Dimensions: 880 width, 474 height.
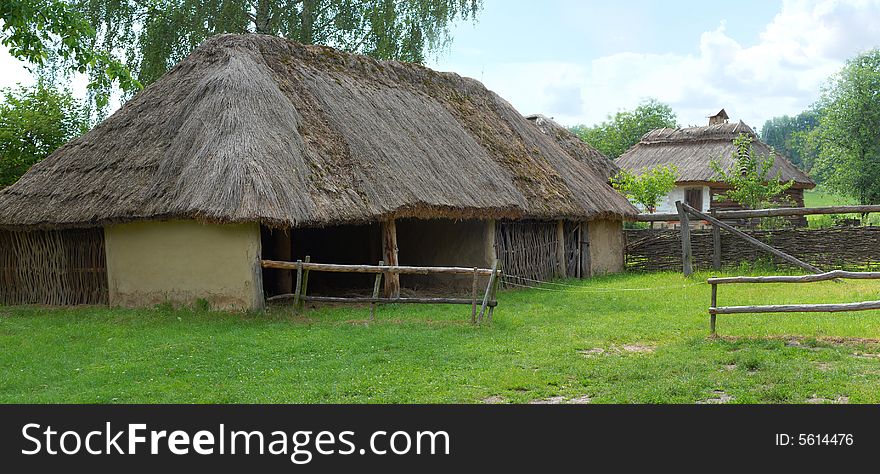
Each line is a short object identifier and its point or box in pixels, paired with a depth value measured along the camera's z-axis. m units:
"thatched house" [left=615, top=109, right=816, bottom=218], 31.11
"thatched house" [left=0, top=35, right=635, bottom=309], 12.96
